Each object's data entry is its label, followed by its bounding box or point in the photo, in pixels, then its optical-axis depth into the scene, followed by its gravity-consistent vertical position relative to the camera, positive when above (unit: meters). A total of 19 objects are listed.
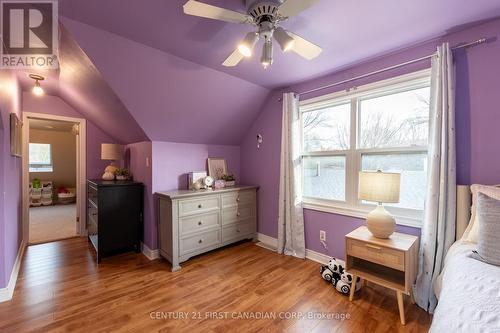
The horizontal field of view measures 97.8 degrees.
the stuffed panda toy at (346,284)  2.02 -1.11
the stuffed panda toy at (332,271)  2.19 -1.09
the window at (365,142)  2.11 +0.26
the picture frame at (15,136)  2.23 +0.34
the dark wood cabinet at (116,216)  2.66 -0.64
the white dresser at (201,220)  2.54 -0.70
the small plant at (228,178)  3.42 -0.19
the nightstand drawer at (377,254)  1.71 -0.74
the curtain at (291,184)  2.85 -0.24
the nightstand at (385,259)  1.70 -0.77
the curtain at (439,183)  1.76 -0.14
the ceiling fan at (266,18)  1.19 +0.86
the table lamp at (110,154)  3.28 +0.18
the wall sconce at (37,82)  2.66 +1.07
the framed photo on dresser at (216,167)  3.38 -0.02
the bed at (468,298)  0.83 -0.59
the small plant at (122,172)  3.31 -0.09
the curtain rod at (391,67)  1.72 +0.97
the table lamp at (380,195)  1.83 -0.25
